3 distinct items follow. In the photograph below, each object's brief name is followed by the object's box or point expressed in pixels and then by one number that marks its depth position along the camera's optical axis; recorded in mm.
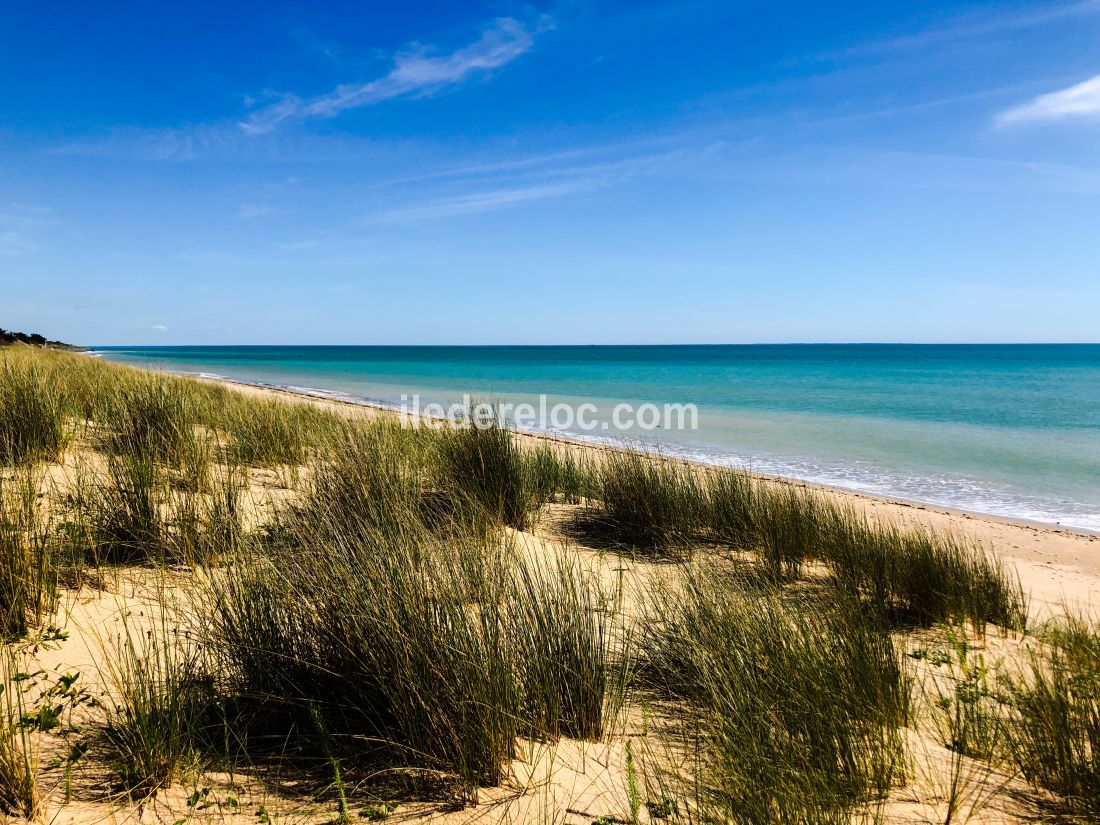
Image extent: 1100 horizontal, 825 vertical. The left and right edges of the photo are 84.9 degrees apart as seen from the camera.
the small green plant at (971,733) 2222
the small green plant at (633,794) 1936
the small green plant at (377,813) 1942
